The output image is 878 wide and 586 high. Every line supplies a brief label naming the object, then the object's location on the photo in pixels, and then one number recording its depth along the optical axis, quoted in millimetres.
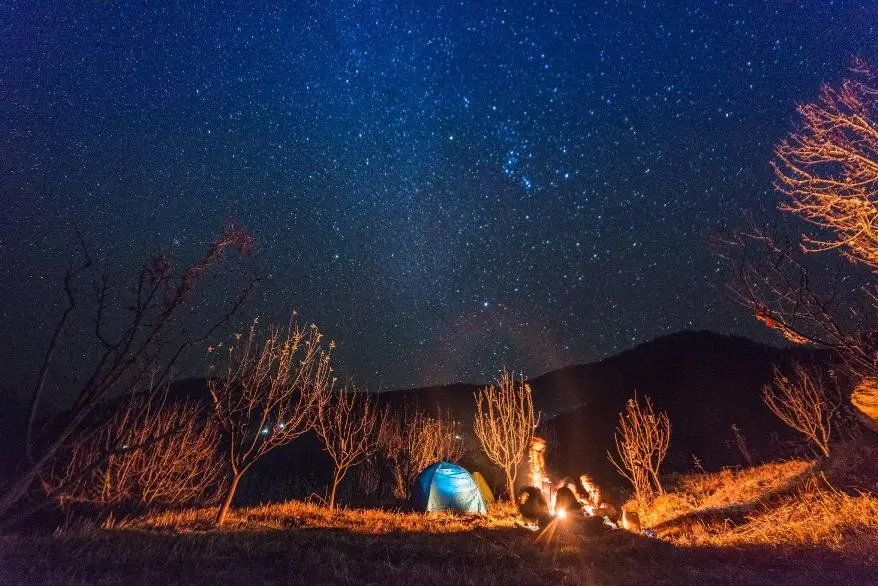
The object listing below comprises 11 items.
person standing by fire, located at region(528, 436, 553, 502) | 14562
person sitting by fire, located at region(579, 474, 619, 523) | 13750
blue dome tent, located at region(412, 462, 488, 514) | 20719
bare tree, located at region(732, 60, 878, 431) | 4414
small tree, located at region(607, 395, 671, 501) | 18812
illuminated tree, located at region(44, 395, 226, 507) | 15289
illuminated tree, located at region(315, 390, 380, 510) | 17891
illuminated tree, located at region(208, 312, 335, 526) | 12212
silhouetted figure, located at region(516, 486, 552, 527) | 13417
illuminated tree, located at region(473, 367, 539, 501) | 20562
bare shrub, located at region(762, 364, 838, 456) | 18906
